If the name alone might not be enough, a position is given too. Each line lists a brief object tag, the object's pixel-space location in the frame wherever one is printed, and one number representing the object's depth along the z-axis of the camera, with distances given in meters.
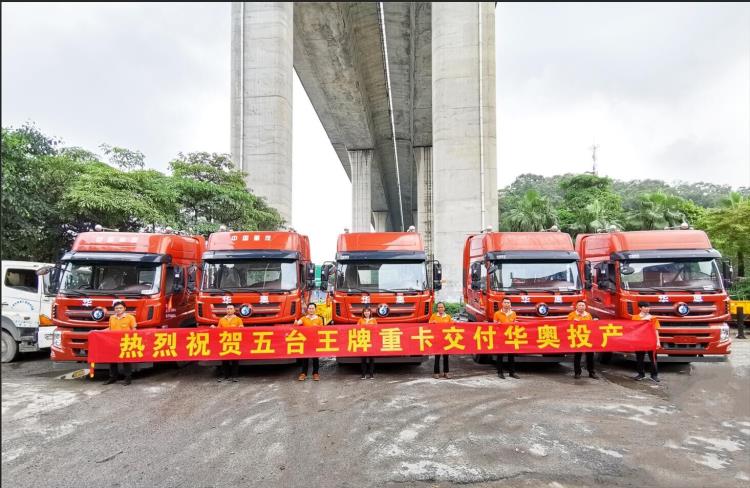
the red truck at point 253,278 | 9.88
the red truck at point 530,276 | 9.98
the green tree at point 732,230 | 20.86
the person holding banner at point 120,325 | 9.03
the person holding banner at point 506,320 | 9.58
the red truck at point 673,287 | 9.54
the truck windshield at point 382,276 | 10.52
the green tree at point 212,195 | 17.31
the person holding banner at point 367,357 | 9.59
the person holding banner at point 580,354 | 9.45
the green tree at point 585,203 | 33.56
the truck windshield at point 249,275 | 10.14
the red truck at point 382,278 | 10.27
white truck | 10.77
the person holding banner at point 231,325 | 9.34
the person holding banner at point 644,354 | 9.19
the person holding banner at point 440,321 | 9.66
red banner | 9.12
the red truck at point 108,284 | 9.44
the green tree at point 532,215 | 32.41
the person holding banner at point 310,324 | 9.54
